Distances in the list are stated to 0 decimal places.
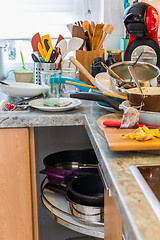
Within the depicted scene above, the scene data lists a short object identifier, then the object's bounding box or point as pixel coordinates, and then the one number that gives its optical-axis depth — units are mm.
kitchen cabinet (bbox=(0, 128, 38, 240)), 1111
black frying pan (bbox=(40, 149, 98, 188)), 1341
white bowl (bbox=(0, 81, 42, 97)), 1284
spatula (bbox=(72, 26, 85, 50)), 1674
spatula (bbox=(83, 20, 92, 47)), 1706
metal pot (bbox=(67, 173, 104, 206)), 1242
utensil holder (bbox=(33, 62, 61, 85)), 1439
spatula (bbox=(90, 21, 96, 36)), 1699
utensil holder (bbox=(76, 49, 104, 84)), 1624
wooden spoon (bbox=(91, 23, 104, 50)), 1646
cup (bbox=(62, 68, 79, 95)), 1647
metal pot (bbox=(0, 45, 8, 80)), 1918
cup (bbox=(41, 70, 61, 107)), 1218
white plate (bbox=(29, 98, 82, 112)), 1146
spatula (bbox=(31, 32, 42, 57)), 1623
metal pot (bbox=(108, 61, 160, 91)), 1114
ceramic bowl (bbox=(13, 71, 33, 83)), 1660
